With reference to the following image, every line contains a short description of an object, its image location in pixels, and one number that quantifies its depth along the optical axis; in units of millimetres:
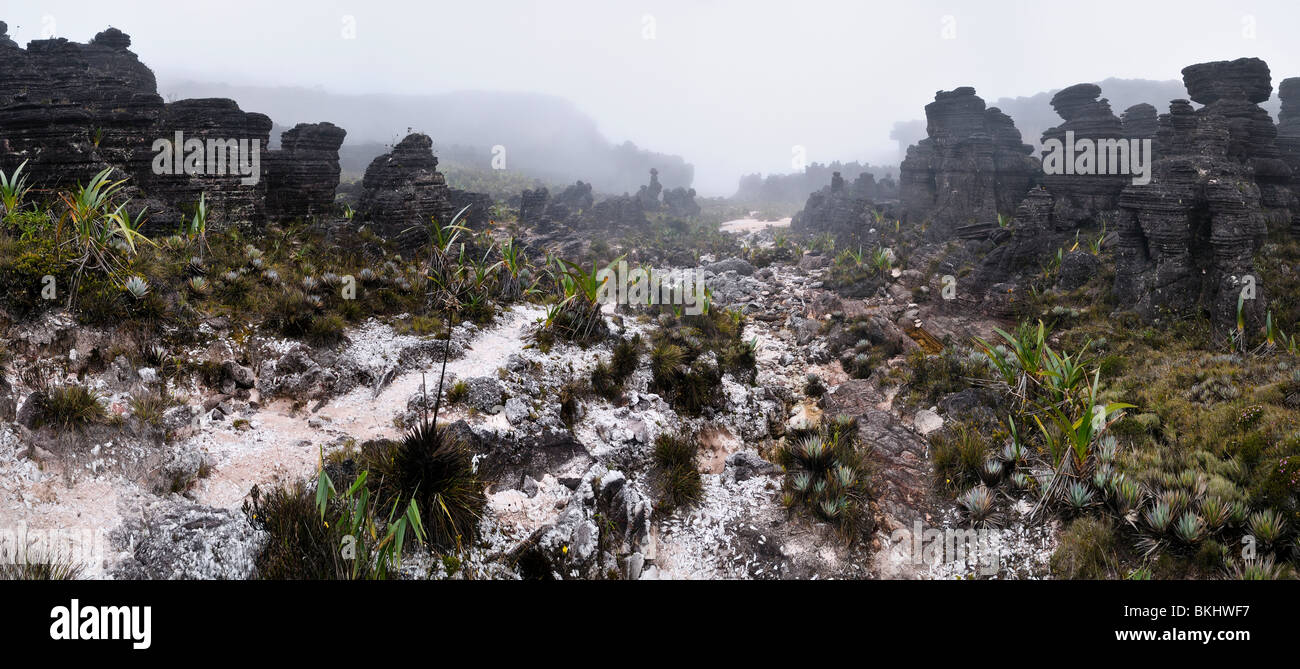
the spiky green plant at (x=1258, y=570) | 5379
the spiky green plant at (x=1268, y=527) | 5984
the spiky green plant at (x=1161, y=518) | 6371
